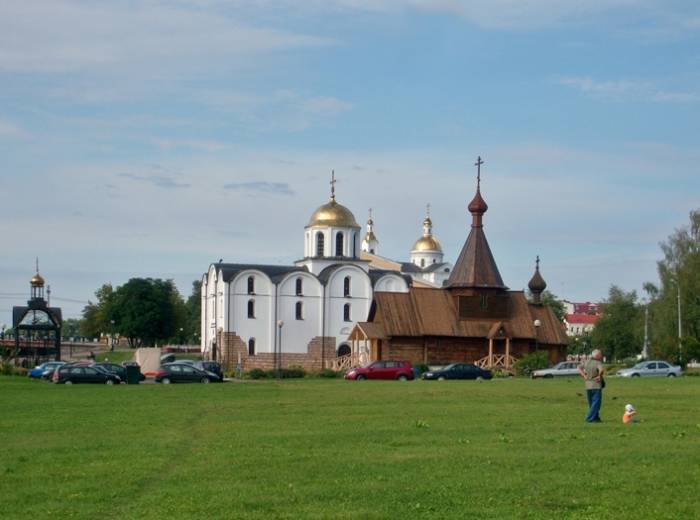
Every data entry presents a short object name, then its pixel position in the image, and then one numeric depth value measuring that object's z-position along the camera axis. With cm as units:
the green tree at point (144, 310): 11719
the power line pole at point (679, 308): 8430
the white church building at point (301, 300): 9056
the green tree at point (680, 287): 8575
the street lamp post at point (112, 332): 11901
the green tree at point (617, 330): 11356
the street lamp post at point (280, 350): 8956
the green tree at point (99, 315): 12175
